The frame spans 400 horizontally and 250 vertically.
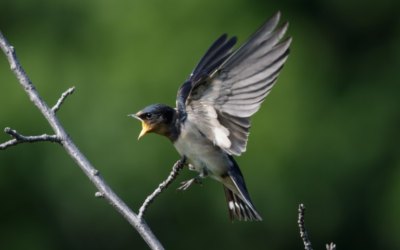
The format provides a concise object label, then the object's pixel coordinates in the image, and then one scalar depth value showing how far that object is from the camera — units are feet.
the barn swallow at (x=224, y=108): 22.15
